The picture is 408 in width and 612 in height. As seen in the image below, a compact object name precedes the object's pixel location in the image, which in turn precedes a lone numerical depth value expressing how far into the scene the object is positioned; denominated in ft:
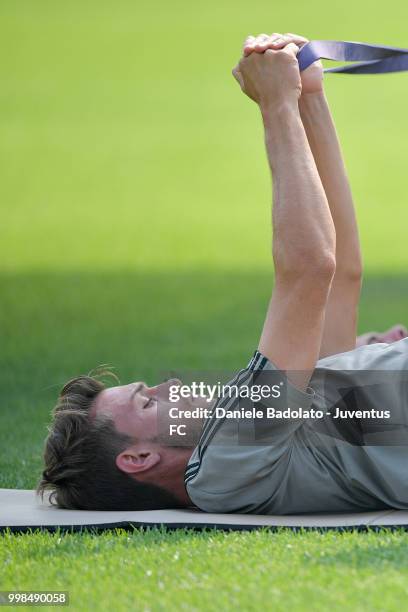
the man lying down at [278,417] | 23.89
